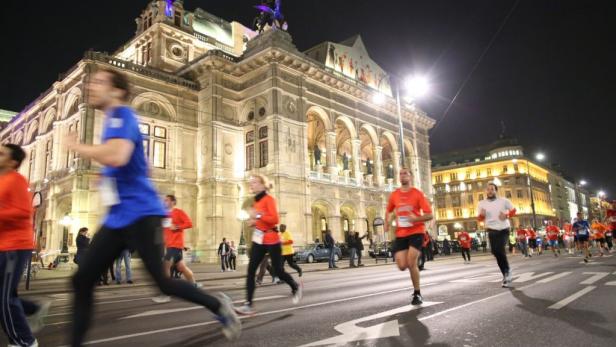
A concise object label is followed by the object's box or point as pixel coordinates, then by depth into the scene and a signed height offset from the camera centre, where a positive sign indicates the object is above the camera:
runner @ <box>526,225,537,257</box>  27.95 -0.18
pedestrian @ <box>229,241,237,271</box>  22.12 -0.48
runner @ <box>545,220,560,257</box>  22.41 +0.03
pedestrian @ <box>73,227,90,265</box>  14.98 +0.45
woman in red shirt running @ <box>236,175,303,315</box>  6.44 +0.31
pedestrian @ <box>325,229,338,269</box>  21.70 -0.28
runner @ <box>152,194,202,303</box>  8.70 +0.34
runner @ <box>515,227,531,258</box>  22.48 -0.12
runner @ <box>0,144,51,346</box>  3.93 +0.10
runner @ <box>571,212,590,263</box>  16.80 +0.20
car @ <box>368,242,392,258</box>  28.71 -0.46
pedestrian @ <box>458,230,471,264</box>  20.83 -0.09
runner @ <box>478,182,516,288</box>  8.60 +0.35
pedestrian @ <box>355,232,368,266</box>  22.38 -0.08
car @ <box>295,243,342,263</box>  30.00 -0.58
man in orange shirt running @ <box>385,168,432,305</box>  6.53 +0.28
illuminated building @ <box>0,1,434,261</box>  31.58 +9.67
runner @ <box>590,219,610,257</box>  19.66 +0.13
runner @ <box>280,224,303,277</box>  13.35 -0.11
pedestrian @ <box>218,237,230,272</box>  21.03 -0.10
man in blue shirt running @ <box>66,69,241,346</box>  3.04 +0.31
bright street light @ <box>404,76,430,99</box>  20.30 +7.41
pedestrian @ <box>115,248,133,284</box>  14.92 -0.62
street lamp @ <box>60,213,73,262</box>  26.75 +2.02
